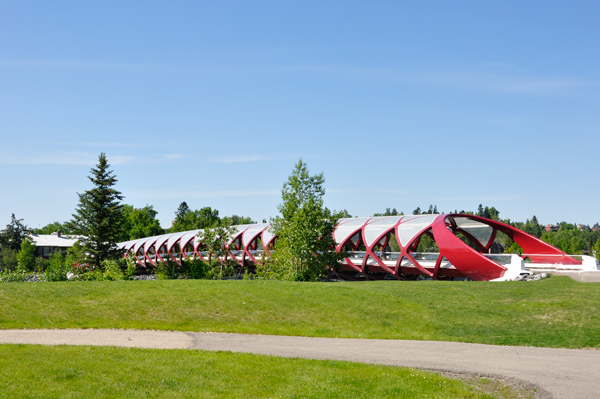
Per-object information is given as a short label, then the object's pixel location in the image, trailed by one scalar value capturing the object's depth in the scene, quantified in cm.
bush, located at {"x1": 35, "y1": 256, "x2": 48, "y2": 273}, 7069
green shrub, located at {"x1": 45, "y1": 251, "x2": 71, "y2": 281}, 3077
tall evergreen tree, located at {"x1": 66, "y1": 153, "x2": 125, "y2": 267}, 4622
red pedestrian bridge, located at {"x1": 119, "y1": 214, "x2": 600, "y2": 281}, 3032
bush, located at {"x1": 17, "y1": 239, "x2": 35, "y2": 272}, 7125
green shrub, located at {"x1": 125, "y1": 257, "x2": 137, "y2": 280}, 3287
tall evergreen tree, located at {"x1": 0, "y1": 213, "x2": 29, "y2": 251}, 8781
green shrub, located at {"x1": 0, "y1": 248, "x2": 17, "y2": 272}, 7562
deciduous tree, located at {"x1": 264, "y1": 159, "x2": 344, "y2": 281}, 3008
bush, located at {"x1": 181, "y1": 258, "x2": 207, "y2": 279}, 3959
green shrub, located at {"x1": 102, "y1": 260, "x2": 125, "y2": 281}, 3119
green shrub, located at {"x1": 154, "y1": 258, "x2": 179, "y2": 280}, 4031
